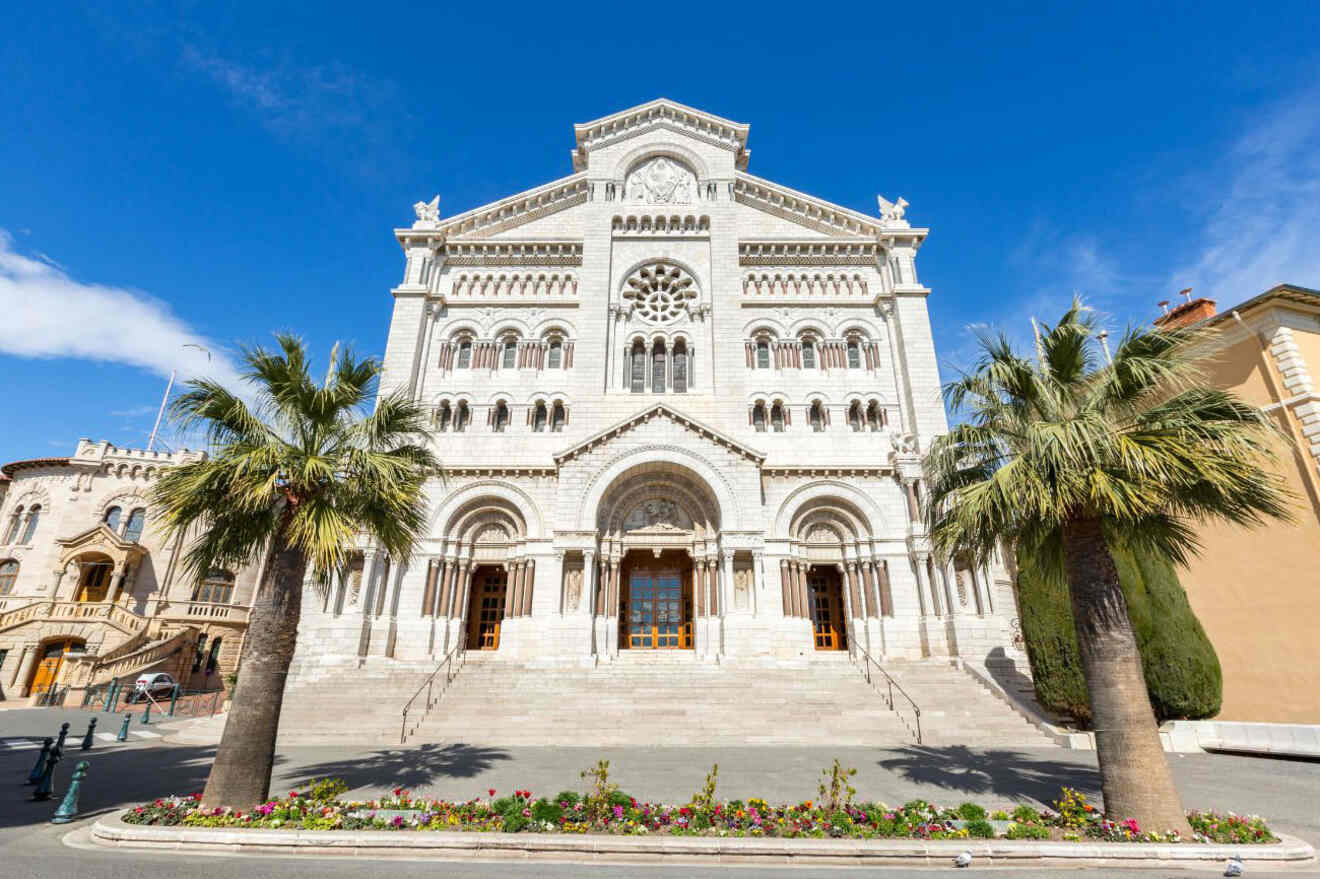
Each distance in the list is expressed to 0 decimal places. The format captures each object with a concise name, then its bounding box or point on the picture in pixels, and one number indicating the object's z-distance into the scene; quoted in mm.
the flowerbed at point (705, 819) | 7340
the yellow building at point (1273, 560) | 14945
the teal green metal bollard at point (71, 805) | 8227
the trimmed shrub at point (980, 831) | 7289
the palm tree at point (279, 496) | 8703
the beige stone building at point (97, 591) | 27469
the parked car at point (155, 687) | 24219
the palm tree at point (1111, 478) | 8016
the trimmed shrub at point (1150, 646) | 14406
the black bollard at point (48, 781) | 9438
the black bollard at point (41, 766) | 9727
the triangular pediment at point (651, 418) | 22297
